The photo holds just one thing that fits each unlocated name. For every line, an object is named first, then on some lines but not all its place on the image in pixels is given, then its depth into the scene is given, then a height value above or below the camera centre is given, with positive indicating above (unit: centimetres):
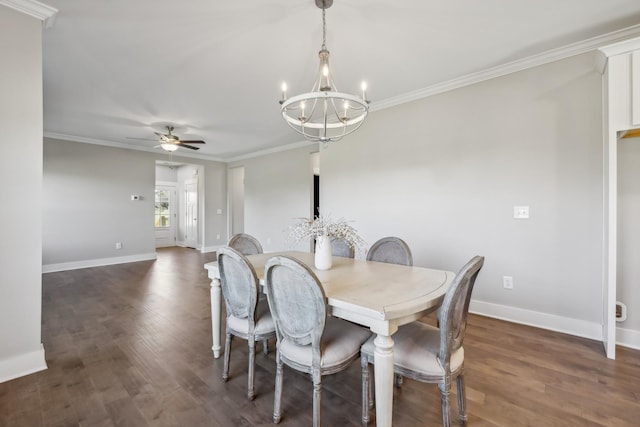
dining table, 132 -44
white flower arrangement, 208 -13
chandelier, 190 +78
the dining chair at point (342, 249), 277 -36
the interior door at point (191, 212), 834 -1
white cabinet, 212 +93
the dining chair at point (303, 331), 142 -63
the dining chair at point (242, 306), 182 -64
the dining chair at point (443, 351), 137 -71
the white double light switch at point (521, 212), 284 +0
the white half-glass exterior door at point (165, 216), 877 -14
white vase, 212 -31
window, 877 +8
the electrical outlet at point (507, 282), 295 -72
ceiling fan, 465 +114
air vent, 242 -84
